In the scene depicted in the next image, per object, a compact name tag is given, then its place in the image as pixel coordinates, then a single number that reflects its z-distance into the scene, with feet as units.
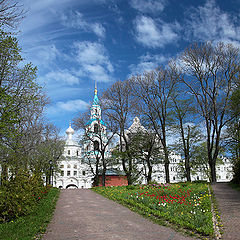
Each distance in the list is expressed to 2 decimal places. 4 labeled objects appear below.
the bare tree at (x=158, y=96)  82.15
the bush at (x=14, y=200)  26.68
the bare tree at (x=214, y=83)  76.23
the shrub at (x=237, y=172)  57.02
